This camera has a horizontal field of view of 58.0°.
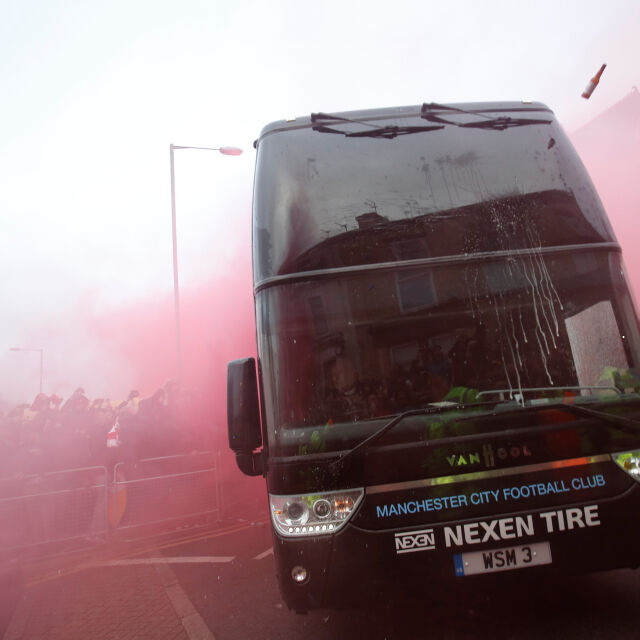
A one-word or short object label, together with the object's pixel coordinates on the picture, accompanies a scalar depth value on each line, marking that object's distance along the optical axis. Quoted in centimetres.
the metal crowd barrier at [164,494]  748
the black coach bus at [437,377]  272
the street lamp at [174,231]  1287
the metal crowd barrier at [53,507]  669
